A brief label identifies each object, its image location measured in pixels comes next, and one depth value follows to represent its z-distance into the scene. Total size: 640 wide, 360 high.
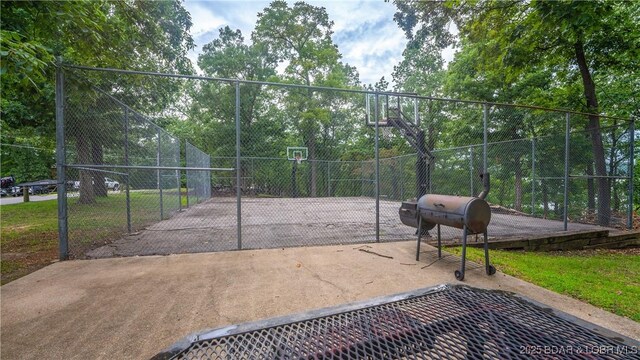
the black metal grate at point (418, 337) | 1.00
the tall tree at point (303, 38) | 19.12
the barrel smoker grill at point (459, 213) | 2.98
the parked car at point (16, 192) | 19.42
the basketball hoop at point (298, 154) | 11.38
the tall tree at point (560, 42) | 5.58
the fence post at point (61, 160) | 3.52
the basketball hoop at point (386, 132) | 11.65
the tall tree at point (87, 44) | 2.98
